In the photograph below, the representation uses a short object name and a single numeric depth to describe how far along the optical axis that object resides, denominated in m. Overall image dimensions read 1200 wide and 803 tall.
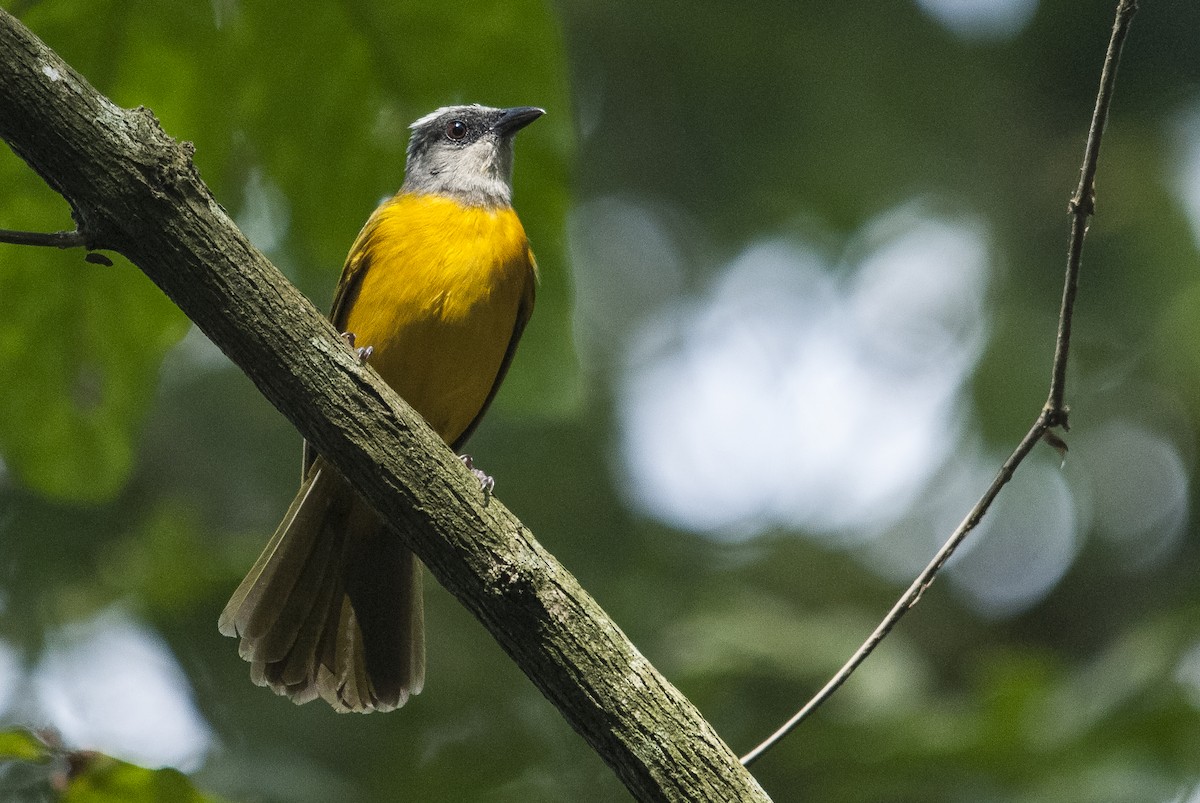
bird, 7.78
